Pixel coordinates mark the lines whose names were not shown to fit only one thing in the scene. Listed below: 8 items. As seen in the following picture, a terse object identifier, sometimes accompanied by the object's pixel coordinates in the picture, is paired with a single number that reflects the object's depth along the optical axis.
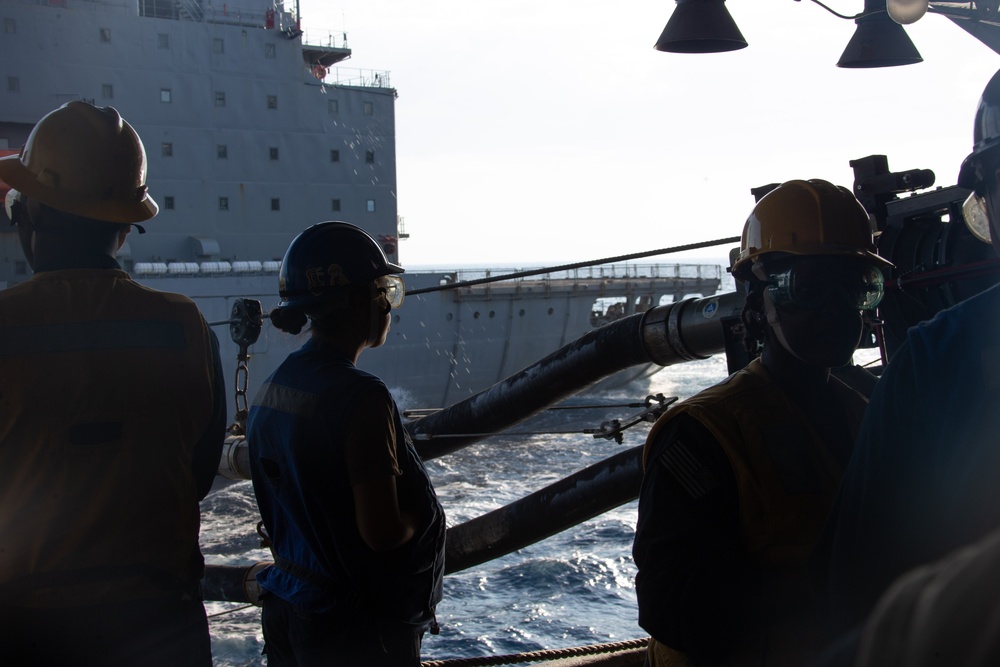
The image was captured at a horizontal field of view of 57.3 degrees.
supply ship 20.86
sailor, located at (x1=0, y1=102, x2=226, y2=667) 1.79
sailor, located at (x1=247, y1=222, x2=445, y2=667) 1.98
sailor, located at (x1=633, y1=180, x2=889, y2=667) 1.51
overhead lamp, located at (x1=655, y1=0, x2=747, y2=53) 4.39
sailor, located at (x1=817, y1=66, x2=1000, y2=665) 0.99
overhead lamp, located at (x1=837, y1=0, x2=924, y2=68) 4.73
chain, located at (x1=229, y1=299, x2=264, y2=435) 3.93
